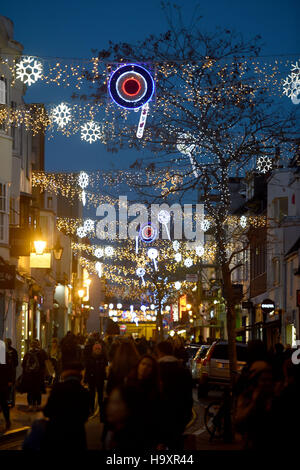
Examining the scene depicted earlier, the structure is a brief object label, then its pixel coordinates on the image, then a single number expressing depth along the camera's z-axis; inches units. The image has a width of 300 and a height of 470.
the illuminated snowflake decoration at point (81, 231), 1884.8
